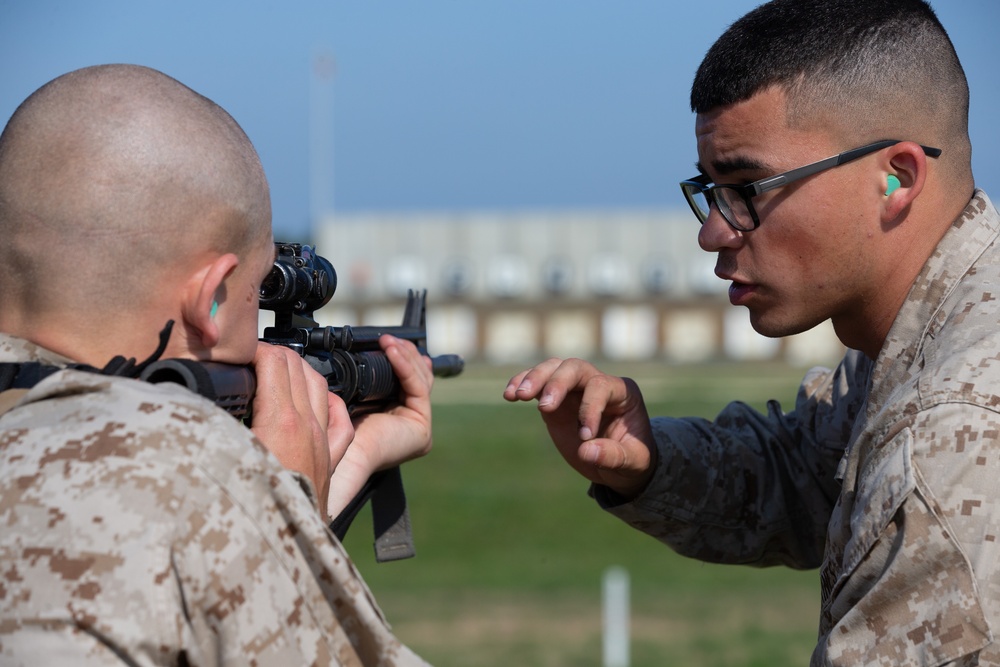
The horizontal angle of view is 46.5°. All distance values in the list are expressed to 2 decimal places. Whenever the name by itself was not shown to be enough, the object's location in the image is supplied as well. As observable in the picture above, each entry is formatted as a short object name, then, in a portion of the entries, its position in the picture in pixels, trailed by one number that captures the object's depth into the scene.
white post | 12.10
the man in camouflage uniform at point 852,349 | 2.71
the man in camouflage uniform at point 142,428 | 1.93
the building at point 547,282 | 72.19
